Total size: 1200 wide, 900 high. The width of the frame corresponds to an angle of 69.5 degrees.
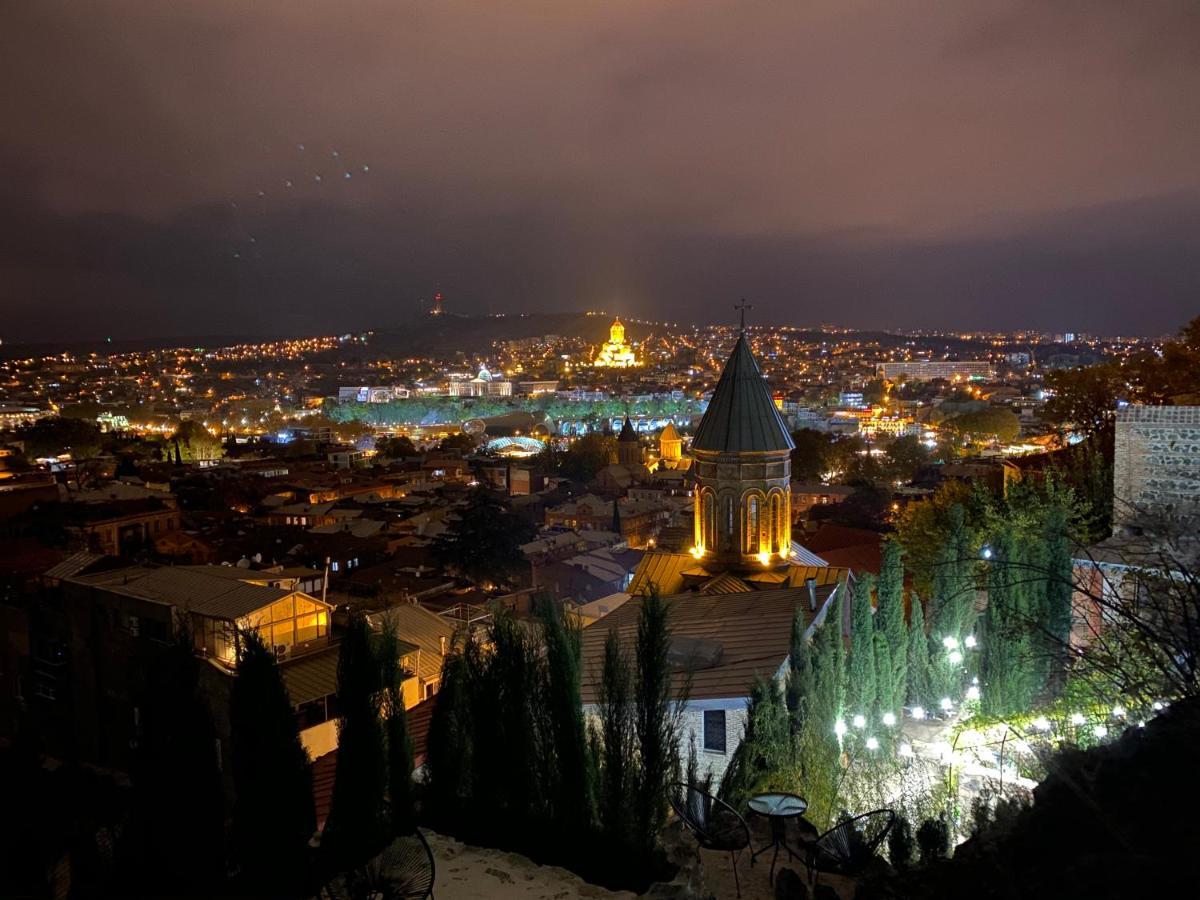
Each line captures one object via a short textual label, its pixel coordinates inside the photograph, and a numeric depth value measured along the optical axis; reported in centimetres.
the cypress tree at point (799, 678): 735
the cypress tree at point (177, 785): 525
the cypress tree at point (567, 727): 575
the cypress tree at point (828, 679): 753
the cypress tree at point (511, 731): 597
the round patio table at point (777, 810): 536
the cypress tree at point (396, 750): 593
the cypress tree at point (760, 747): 672
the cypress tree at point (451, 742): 626
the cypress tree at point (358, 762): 564
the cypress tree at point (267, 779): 531
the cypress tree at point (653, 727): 570
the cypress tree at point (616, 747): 567
